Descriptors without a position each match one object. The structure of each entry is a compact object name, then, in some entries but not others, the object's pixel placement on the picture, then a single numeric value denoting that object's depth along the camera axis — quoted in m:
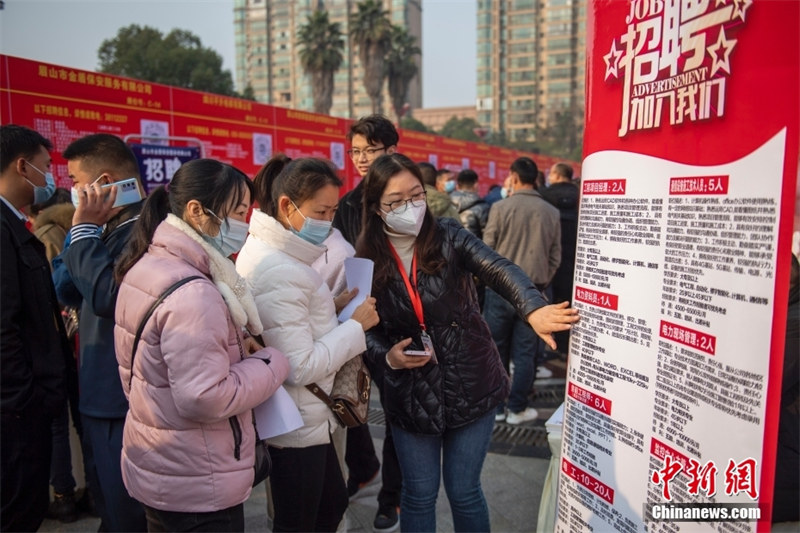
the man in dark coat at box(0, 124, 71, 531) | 2.32
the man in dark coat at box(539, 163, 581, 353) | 5.66
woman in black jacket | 2.24
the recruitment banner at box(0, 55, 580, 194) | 4.91
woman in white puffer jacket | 1.97
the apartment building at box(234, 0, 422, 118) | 98.56
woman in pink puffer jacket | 1.62
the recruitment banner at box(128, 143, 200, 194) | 4.87
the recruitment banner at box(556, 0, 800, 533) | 1.11
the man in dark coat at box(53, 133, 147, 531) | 2.14
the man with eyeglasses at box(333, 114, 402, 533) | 3.05
